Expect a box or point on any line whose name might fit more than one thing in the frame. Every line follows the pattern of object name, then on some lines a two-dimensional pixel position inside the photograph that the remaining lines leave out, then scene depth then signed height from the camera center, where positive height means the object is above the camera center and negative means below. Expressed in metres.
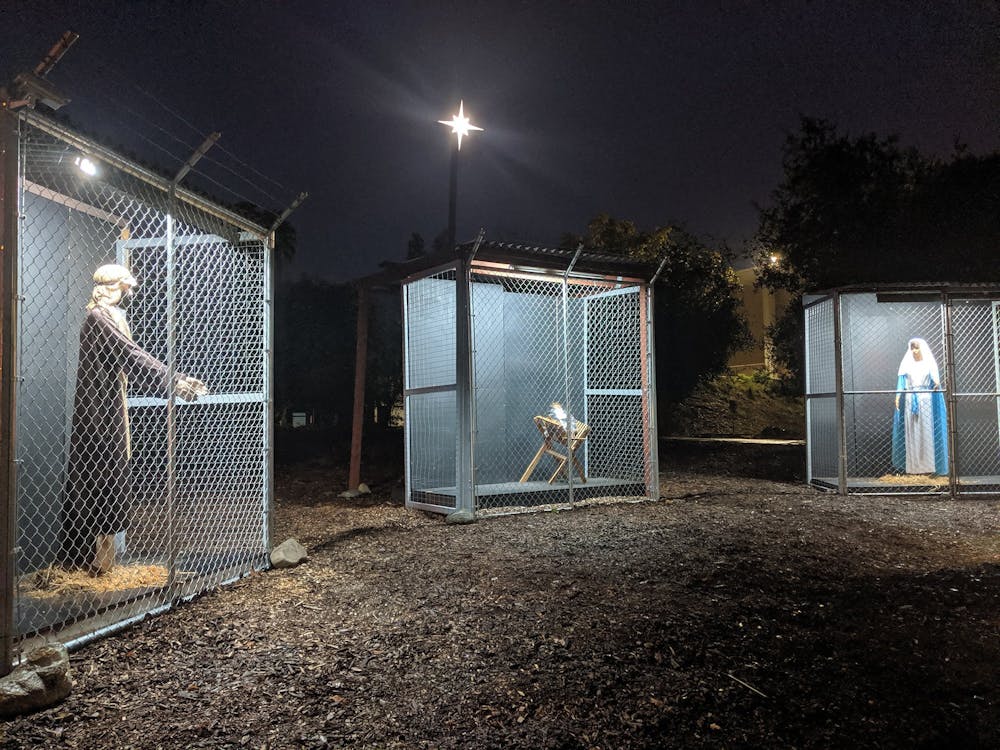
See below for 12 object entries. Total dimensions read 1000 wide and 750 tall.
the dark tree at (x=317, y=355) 20.31 +1.53
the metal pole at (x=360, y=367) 8.60 +0.48
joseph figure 4.25 -0.12
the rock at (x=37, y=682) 2.64 -1.13
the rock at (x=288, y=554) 5.12 -1.18
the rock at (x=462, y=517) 7.04 -1.21
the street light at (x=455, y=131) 11.51 +4.77
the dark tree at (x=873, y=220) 15.57 +4.68
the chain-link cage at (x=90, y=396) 4.00 +0.07
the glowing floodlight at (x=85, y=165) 3.62 +1.33
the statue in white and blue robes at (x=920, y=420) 9.59 -0.31
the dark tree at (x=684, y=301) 20.84 +3.20
